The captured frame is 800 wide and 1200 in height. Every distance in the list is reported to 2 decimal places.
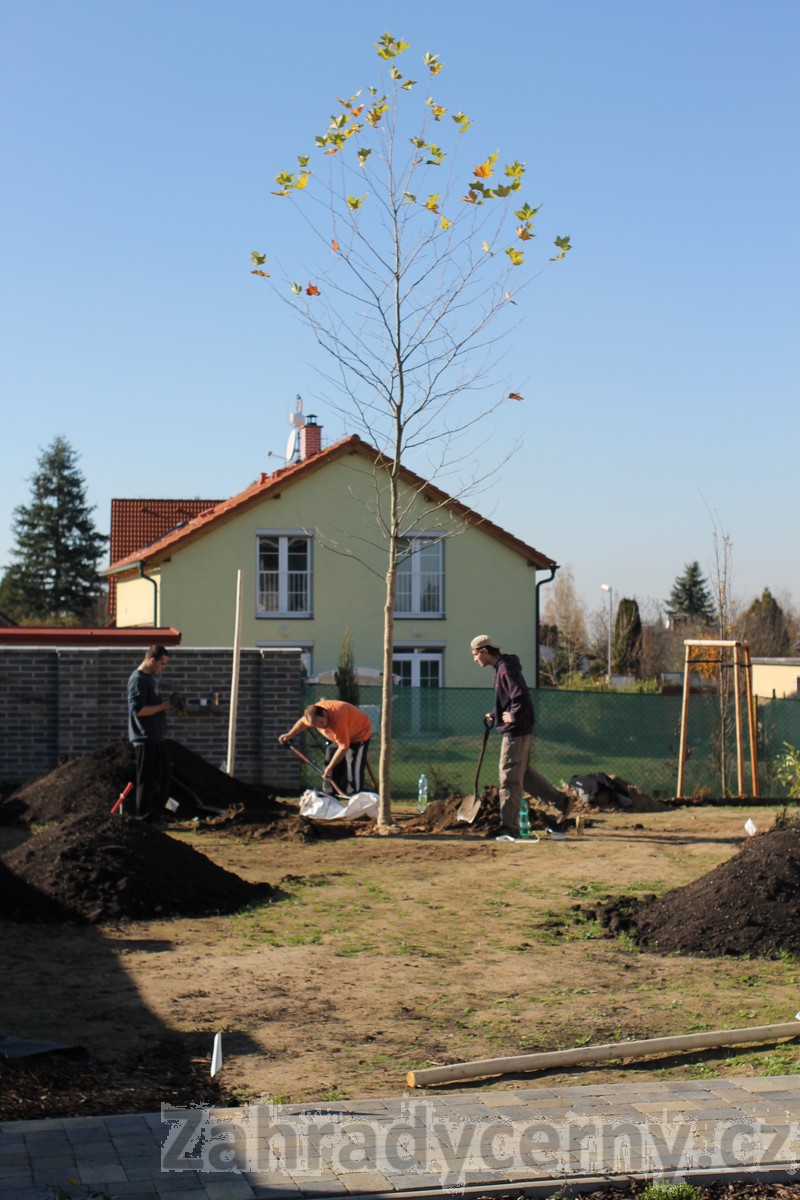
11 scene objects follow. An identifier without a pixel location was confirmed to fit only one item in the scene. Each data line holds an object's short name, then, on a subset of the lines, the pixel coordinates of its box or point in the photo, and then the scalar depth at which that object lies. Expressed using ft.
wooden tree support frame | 57.13
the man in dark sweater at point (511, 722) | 42.93
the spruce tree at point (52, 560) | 224.33
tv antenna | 132.05
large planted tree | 43.24
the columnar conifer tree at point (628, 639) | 182.60
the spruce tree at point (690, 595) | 312.09
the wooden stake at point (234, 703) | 54.60
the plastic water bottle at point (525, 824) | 44.47
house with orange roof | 118.62
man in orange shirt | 48.85
